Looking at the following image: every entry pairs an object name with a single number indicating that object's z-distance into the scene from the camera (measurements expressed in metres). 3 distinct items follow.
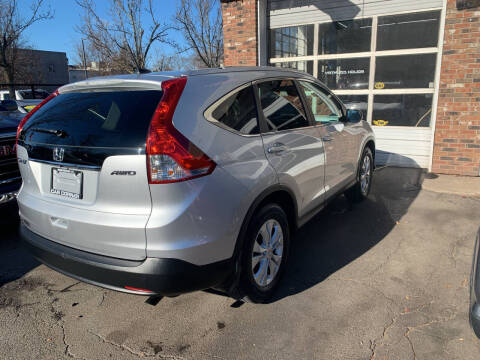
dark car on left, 3.79
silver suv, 2.14
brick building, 6.27
